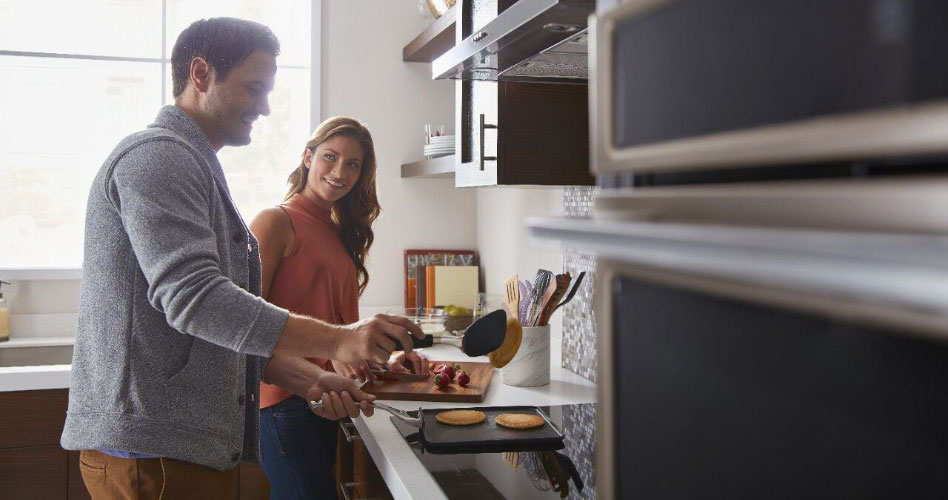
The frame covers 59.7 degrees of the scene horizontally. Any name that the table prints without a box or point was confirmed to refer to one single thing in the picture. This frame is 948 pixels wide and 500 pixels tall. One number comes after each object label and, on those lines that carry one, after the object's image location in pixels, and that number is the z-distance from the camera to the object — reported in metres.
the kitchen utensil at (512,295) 2.26
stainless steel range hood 1.21
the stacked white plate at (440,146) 2.79
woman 1.99
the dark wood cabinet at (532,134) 1.95
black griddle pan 1.54
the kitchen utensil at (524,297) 2.15
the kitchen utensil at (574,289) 2.06
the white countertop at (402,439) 1.39
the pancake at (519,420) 1.65
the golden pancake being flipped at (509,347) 2.09
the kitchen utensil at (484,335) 1.74
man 1.33
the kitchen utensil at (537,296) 2.12
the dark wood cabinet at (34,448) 2.48
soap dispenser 2.91
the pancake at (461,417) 1.68
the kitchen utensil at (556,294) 2.09
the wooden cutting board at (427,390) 1.92
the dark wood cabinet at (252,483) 2.62
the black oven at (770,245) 0.38
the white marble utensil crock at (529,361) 2.09
